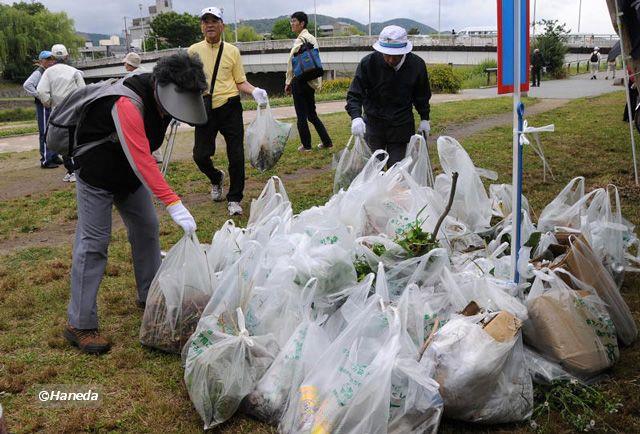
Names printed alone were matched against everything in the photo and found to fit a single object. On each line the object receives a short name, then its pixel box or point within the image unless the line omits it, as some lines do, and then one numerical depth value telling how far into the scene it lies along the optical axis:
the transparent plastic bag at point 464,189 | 3.56
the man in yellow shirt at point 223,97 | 4.89
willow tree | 54.94
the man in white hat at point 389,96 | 4.25
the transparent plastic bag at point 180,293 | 2.77
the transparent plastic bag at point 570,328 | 2.42
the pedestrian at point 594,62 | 24.30
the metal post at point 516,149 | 2.51
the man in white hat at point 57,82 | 6.88
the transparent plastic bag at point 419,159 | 3.88
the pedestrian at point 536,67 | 21.91
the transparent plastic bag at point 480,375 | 2.16
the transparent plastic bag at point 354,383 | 2.00
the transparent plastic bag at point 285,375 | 2.28
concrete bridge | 38.19
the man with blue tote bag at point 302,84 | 7.41
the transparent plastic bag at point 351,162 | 4.33
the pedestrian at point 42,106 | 7.17
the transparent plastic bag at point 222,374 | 2.27
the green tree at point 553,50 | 26.75
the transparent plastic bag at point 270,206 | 3.29
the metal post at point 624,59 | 4.11
